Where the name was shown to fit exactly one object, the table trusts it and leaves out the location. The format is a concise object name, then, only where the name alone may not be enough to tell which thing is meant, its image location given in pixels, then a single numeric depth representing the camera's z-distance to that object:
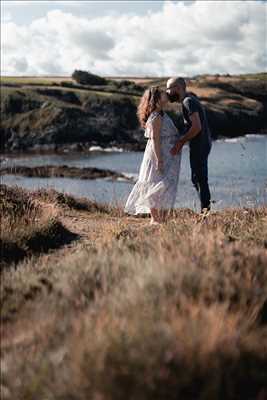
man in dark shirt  10.12
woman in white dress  10.16
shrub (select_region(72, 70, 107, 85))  106.62
